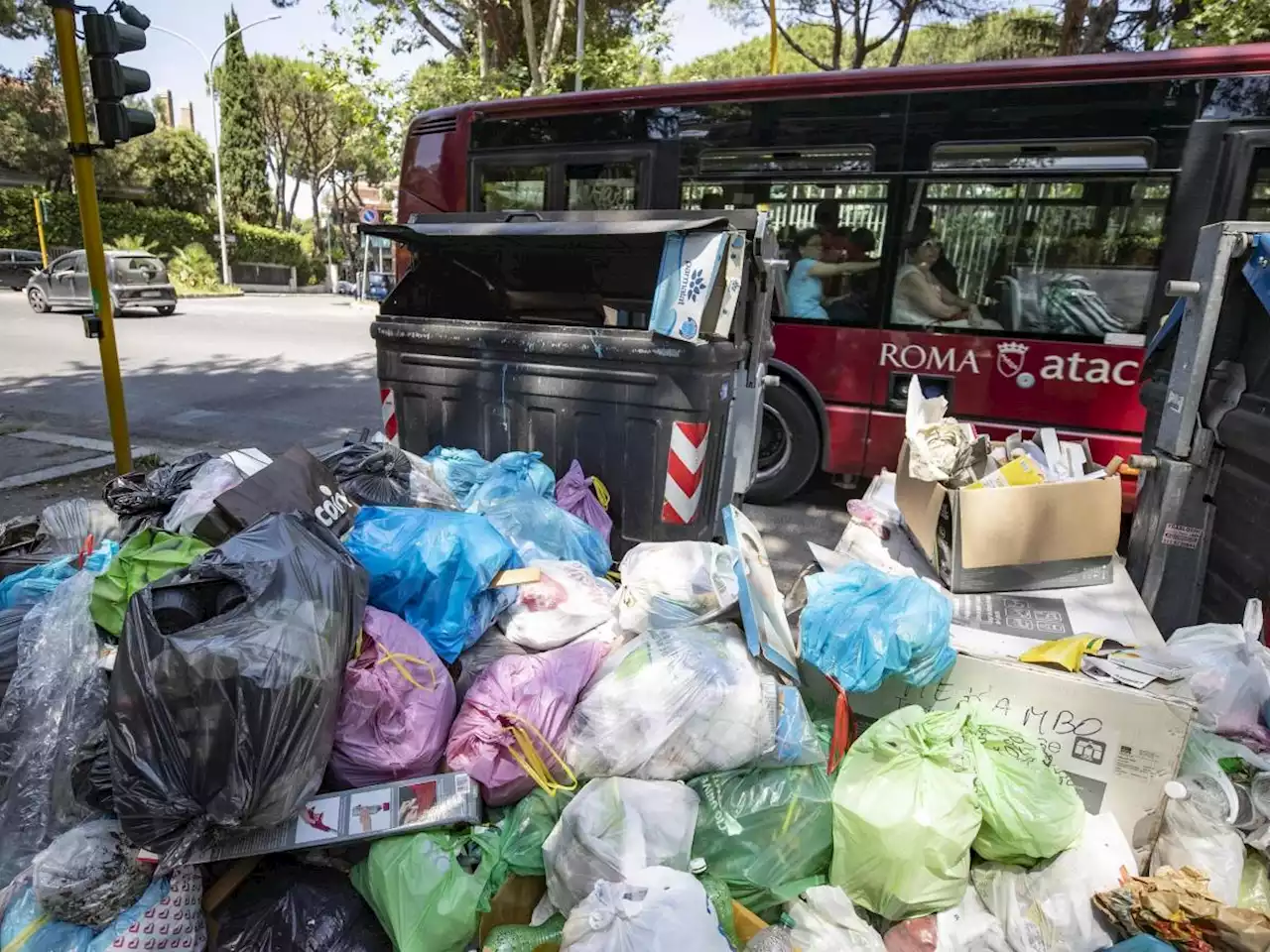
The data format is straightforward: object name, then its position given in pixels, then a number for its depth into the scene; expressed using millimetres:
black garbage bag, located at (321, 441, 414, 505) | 2836
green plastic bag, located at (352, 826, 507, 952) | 1730
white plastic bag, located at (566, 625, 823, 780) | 1915
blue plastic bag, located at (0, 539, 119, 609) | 2191
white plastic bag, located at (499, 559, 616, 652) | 2395
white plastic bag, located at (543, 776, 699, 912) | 1711
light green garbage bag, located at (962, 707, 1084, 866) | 1815
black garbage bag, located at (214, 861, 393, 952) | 1741
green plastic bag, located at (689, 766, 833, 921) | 1875
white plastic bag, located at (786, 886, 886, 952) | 1765
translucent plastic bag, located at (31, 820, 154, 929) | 1651
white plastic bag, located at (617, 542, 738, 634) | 2344
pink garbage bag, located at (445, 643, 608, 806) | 1963
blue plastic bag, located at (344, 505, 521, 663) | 2291
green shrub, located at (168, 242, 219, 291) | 24203
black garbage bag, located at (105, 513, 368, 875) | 1542
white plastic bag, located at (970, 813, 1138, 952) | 1770
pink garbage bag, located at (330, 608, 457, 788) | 1902
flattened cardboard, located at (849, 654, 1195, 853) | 1907
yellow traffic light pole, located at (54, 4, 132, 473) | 4004
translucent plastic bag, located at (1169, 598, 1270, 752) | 2131
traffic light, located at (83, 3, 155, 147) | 4133
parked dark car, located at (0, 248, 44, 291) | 20578
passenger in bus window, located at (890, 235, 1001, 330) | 4707
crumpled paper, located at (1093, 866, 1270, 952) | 1643
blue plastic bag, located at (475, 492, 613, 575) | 2877
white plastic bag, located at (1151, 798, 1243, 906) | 1810
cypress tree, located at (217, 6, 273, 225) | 29078
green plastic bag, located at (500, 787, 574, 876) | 1868
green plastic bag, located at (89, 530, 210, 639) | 2004
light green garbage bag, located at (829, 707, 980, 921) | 1806
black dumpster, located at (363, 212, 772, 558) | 3203
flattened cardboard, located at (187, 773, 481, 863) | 1736
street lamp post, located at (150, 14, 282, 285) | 24859
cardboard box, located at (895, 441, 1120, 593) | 2459
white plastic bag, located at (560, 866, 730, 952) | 1502
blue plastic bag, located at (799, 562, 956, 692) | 2047
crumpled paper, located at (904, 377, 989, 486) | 2695
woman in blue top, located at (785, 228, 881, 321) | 5012
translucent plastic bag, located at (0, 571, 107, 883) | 1849
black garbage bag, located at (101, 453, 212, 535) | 2605
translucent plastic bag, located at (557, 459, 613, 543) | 3303
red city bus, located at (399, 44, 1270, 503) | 4098
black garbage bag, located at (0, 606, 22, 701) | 1914
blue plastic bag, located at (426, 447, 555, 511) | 3203
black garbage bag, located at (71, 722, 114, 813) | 1720
